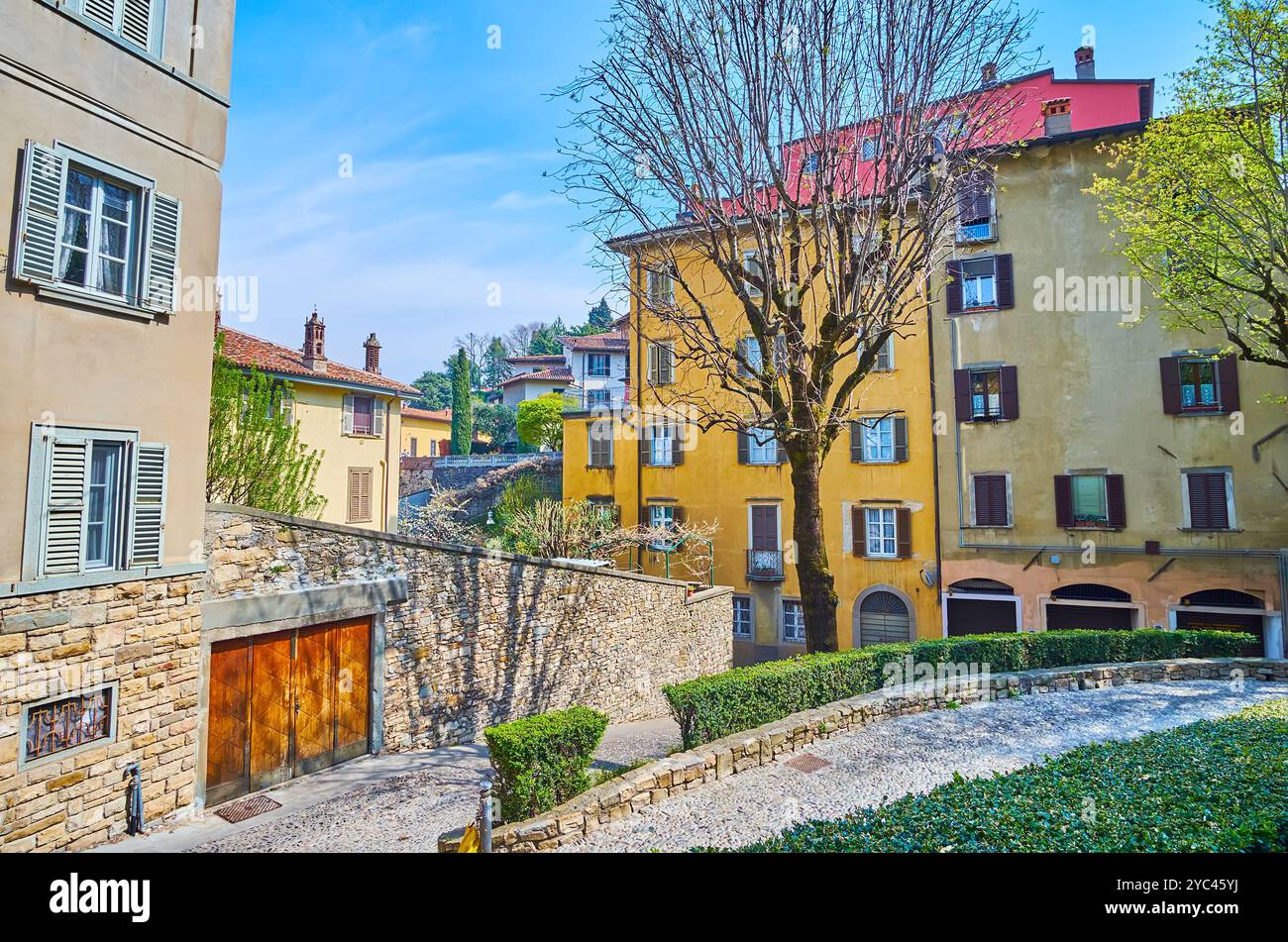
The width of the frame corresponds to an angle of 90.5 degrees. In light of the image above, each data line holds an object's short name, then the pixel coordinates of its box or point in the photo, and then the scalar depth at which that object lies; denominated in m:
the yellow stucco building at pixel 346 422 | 19.64
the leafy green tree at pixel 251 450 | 12.27
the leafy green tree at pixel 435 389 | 60.31
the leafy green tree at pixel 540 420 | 34.72
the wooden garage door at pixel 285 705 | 8.44
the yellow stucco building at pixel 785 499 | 19.75
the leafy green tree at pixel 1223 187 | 11.09
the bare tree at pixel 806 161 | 9.84
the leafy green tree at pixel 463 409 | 40.25
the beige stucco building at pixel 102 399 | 6.66
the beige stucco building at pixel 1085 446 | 16.81
